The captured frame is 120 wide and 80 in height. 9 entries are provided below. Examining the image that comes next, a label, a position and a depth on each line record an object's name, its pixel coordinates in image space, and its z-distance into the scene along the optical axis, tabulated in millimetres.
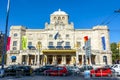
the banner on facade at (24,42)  29222
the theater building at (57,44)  29903
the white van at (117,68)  13169
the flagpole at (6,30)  9179
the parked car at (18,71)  12408
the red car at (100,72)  12389
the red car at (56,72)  13220
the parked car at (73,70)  15086
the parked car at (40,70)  15632
